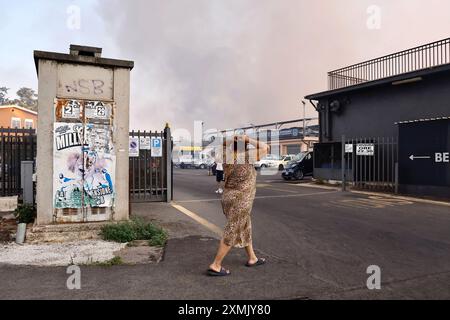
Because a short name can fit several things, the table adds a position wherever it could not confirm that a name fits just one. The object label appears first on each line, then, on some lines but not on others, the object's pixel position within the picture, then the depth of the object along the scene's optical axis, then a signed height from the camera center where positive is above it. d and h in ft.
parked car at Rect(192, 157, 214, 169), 151.55 -1.68
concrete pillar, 21.47 +3.50
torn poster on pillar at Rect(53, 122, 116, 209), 21.72 -0.34
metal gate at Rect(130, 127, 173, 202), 36.17 -0.40
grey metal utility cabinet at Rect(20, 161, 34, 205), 27.32 -1.43
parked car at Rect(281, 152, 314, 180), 71.97 -1.59
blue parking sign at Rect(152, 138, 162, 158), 36.70 +1.24
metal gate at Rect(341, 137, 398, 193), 50.42 -0.48
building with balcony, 45.98 +6.97
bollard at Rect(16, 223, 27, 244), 20.48 -3.96
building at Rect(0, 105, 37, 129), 116.57 +13.76
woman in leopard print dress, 15.84 -1.40
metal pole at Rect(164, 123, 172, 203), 36.91 +0.47
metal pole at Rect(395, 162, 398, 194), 46.01 -2.19
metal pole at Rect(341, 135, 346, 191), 51.88 -0.89
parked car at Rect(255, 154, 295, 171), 120.59 -0.77
